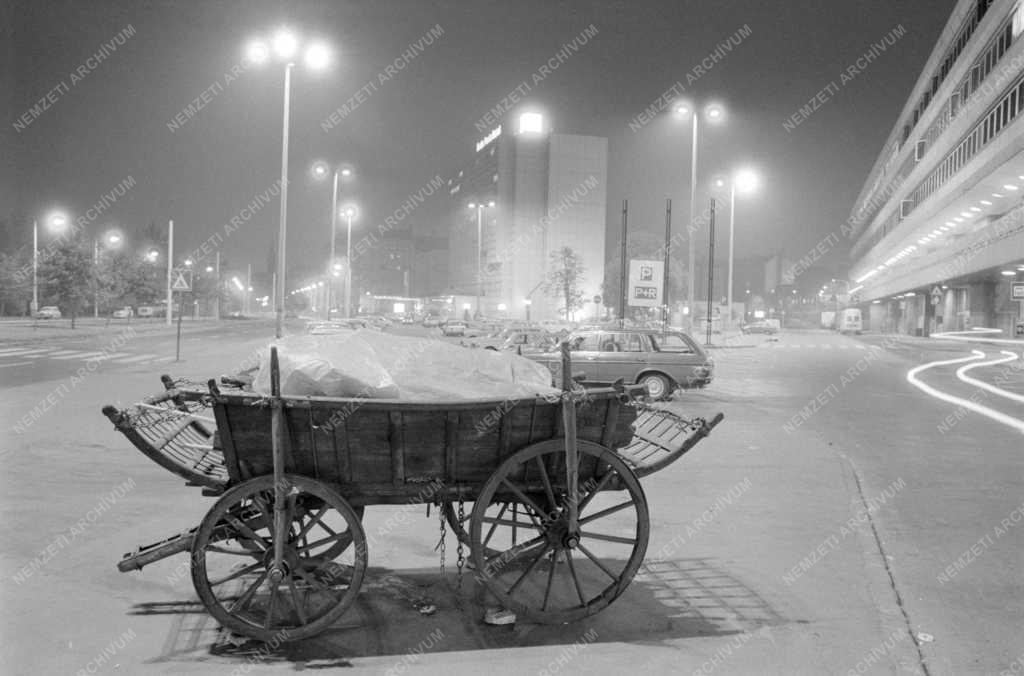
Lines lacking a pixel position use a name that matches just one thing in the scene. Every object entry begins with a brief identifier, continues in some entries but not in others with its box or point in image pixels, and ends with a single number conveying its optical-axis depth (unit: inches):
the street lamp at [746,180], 1331.2
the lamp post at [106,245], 1815.9
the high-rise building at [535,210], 5007.4
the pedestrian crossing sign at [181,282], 860.7
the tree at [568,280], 3071.9
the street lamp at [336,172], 1298.0
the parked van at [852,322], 3385.8
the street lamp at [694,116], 1240.2
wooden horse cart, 160.9
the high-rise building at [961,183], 1515.7
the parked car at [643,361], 660.1
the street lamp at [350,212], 1738.4
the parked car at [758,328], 2778.1
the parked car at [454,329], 1910.1
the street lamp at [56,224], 1777.8
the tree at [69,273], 1713.8
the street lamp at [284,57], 825.5
